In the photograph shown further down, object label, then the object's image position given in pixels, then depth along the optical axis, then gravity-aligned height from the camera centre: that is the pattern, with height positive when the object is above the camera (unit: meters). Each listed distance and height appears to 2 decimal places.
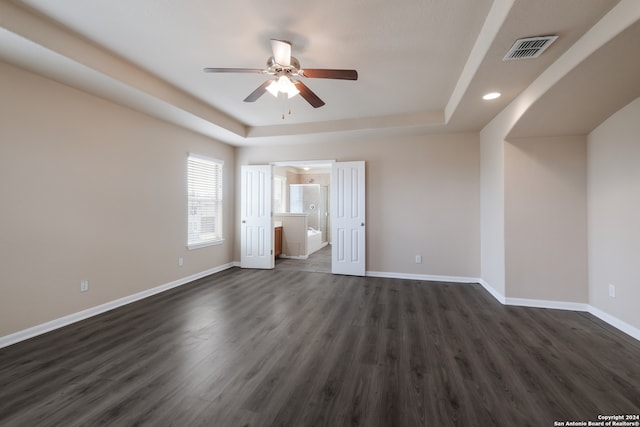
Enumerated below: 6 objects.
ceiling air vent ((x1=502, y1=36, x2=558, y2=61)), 1.99 +1.34
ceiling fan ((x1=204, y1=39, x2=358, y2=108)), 2.25 +1.29
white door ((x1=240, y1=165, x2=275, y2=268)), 5.49 -0.07
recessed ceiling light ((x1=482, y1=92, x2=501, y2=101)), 2.96 +1.39
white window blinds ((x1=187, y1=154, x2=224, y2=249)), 4.67 +0.27
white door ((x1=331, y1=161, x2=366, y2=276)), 4.93 -0.04
